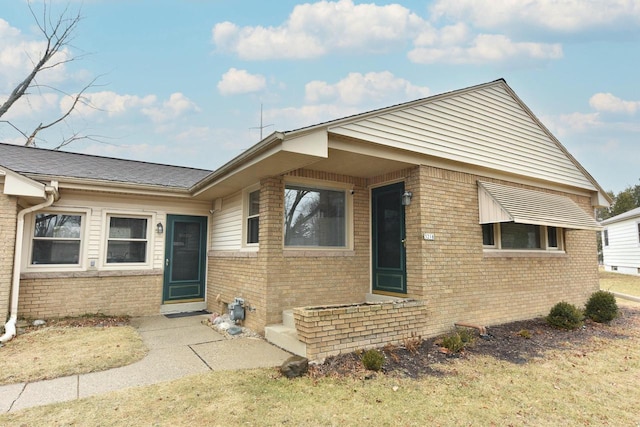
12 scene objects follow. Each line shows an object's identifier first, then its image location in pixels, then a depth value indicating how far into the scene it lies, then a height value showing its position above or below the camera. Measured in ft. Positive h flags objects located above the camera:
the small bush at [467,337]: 18.87 -4.89
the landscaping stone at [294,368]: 14.25 -4.95
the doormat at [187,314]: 26.89 -5.29
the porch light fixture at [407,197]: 20.76 +3.06
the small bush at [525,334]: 20.83 -5.15
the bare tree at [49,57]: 53.26 +30.85
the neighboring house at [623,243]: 63.81 +1.12
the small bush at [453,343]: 17.71 -4.87
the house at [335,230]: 19.24 +1.24
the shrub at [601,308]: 26.18 -4.46
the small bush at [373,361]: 15.01 -4.87
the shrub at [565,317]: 23.34 -4.61
